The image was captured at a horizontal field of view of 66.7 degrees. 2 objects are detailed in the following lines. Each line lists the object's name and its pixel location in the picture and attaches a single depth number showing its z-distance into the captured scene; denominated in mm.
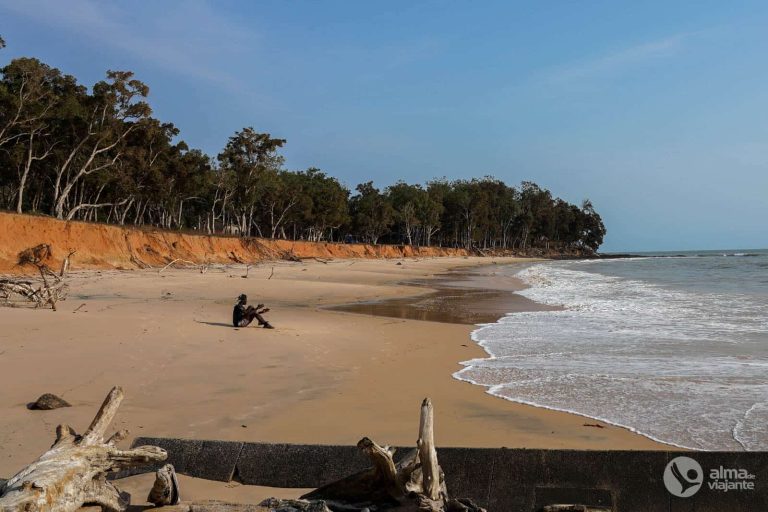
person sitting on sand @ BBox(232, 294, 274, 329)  11539
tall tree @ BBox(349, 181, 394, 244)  81438
